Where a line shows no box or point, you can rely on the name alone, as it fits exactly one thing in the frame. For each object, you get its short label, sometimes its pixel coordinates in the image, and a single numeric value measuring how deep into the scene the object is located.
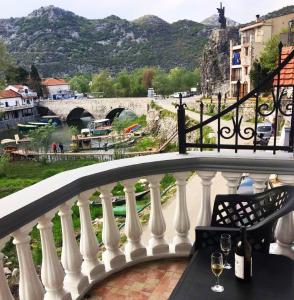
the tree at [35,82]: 64.43
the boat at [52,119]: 52.94
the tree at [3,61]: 18.42
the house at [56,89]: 68.56
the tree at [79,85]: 75.56
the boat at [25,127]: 44.81
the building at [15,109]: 50.12
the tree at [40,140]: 32.66
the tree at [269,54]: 24.80
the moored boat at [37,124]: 47.00
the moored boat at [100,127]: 41.57
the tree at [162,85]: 62.44
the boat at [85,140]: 34.54
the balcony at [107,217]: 1.73
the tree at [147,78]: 67.46
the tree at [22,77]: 61.73
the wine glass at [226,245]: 1.68
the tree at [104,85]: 66.00
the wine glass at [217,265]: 1.53
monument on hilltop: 50.78
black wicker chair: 1.80
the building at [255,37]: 34.78
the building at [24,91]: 55.58
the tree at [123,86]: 65.19
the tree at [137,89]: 65.75
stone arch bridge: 48.61
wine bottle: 1.51
